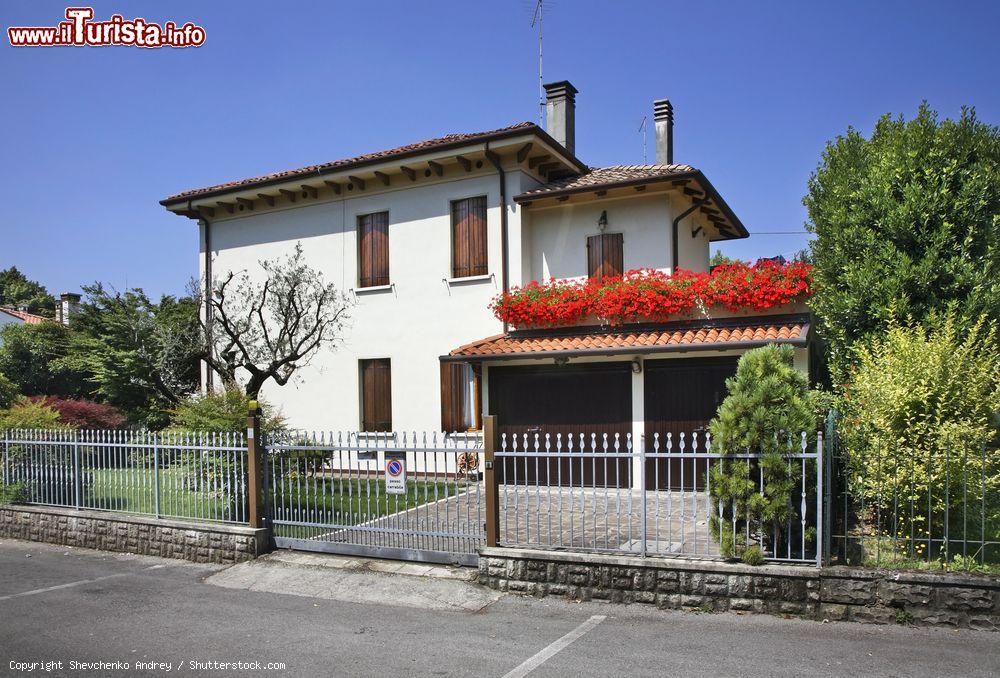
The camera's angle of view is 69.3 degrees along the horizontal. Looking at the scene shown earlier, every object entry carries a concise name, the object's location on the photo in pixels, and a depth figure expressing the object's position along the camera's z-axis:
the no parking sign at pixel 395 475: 8.19
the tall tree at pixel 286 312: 16.25
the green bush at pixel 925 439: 6.46
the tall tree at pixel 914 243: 11.04
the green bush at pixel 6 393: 14.09
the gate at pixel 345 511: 8.16
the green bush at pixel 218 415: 10.30
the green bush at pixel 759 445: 6.61
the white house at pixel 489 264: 12.98
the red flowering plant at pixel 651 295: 12.08
